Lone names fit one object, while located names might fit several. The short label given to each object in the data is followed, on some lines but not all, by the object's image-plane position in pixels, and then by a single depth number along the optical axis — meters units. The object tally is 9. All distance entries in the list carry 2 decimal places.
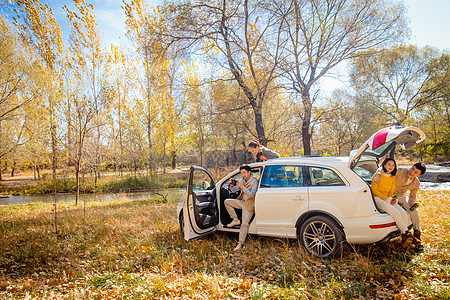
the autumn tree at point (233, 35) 11.55
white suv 4.05
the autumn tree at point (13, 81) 12.29
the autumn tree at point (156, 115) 19.08
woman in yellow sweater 4.09
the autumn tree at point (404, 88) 26.44
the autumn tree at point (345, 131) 19.94
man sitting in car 5.20
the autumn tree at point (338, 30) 11.59
